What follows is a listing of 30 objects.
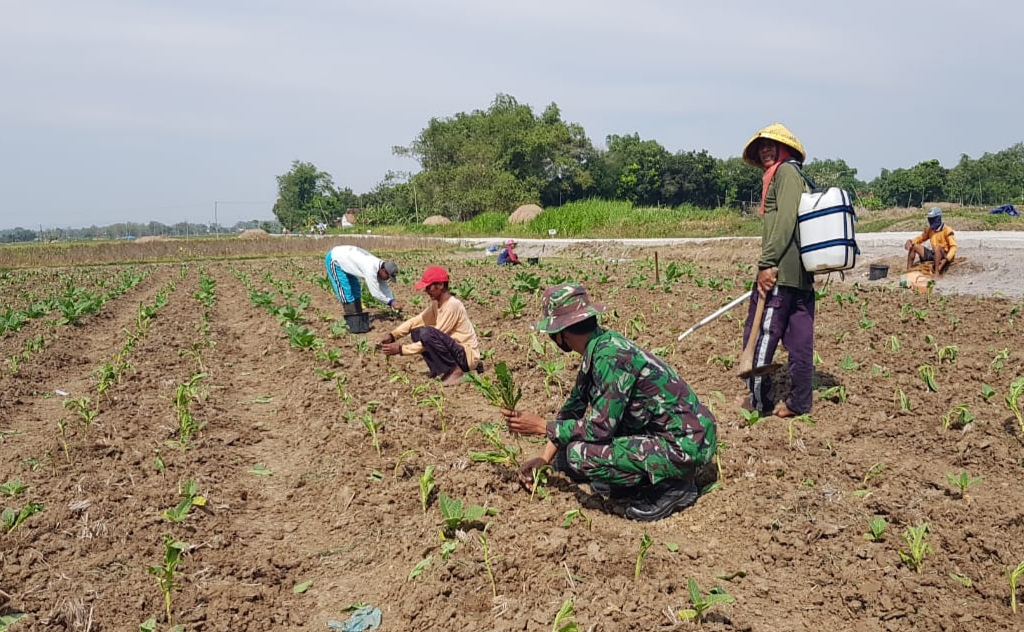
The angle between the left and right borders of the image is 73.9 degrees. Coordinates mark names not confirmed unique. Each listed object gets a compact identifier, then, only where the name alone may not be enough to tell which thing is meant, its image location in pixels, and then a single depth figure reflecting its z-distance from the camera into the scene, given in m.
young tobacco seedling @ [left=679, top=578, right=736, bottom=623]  2.63
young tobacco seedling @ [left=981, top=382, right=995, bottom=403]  4.94
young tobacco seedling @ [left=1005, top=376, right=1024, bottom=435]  4.35
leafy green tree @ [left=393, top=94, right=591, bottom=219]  53.28
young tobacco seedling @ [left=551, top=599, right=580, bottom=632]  2.54
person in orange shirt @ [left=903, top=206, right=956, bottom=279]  11.43
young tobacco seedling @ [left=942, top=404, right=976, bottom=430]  4.54
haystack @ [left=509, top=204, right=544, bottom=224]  41.84
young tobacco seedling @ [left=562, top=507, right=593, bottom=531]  3.45
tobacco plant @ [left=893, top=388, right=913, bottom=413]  5.03
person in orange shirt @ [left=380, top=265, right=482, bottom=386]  6.38
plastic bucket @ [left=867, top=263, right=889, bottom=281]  12.54
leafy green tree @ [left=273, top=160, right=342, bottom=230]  90.62
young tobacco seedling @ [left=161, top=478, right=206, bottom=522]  3.64
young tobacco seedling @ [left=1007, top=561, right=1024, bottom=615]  2.72
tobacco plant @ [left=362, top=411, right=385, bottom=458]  4.70
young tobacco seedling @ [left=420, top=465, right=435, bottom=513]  3.81
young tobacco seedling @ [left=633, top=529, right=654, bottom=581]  2.99
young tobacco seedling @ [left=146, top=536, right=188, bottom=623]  2.99
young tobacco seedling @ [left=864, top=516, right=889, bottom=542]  3.26
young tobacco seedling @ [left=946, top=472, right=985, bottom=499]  3.52
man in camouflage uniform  3.45
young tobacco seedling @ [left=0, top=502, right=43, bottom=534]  3.49
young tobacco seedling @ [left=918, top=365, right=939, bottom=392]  5.34
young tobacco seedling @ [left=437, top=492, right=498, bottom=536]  3.42
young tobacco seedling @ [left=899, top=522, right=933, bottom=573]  3.00
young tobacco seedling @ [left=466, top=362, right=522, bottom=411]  3.88
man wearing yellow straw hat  4.85
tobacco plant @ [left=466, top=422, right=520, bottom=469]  4.19
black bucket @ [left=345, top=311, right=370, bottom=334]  8.90
